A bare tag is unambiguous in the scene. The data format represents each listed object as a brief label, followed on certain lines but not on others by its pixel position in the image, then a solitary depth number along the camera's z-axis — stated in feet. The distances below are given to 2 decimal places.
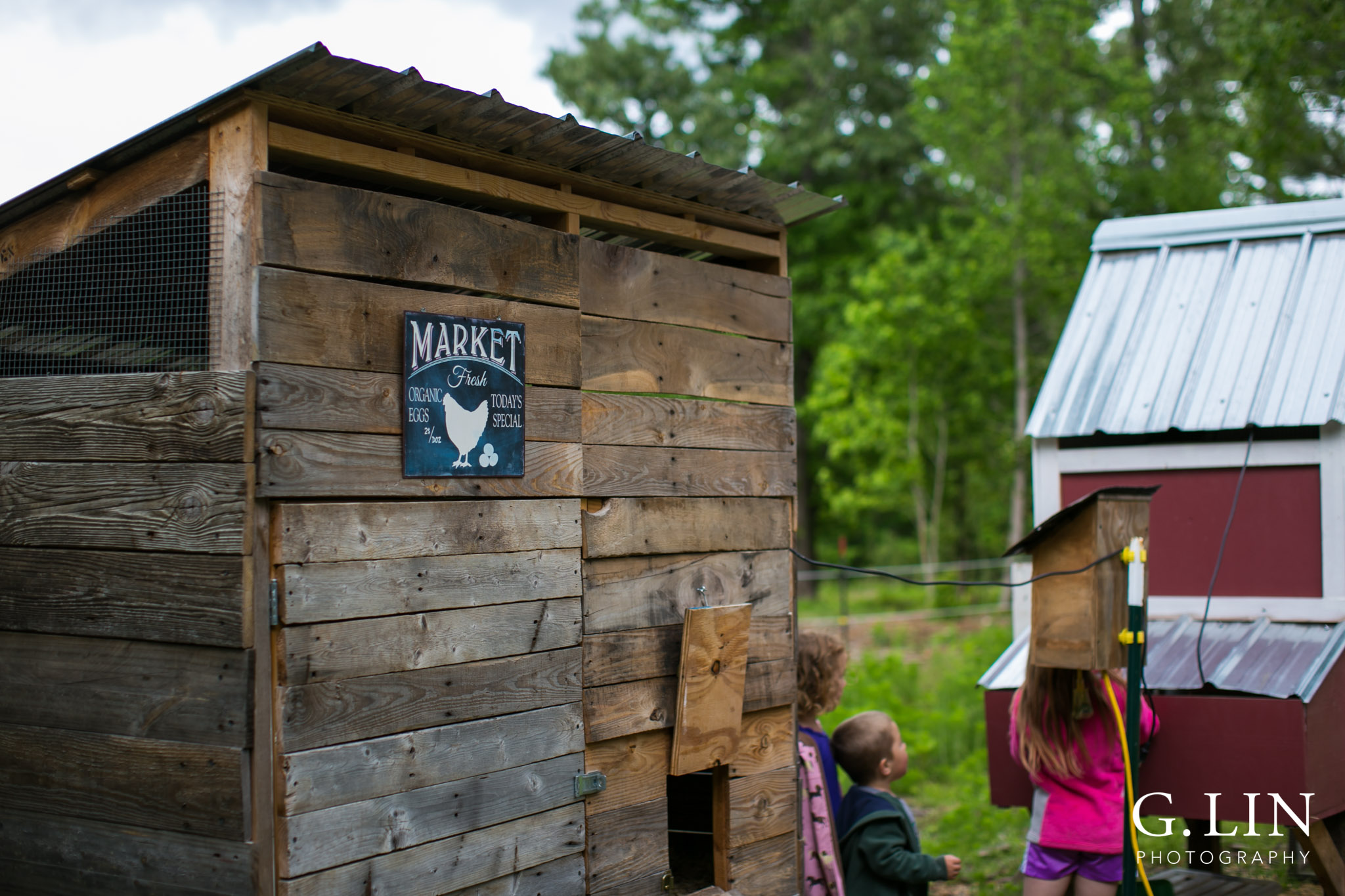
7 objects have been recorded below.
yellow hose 11.10
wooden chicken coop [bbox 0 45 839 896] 9.53
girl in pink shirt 14.03
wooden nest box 11.73
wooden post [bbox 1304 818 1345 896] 16.07
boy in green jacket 13.39
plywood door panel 12.92
